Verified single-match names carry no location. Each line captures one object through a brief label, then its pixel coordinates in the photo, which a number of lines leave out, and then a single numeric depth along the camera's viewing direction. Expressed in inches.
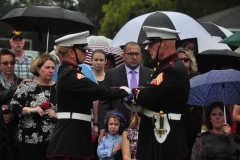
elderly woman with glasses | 687.1
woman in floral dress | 649.0
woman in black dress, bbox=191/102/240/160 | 613.9
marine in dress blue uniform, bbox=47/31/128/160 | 522.0
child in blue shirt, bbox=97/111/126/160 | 689.0
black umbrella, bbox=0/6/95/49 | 751.7
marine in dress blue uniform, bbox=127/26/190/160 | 498.9
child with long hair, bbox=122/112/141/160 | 679.1
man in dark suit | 698.2
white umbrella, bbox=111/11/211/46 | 737.0
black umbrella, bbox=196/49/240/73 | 759.7
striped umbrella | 862.5
